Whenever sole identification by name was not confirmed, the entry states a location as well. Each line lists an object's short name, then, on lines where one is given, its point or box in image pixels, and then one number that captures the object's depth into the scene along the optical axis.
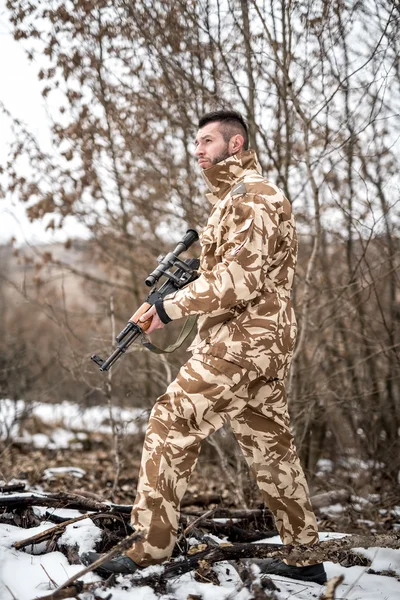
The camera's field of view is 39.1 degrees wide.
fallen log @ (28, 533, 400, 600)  2.36
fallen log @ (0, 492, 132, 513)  3.00
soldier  2.45
